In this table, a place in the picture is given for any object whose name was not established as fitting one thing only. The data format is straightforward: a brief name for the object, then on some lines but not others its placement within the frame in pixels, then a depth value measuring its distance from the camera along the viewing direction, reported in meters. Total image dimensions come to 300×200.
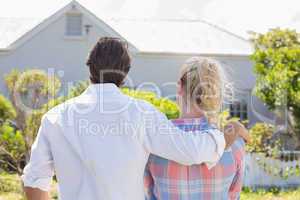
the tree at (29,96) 10.57
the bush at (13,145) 10.66
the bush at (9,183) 11.89
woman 3.25
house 20.72
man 3.05
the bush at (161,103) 11.74
